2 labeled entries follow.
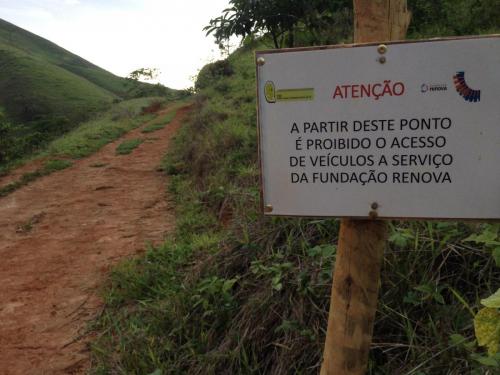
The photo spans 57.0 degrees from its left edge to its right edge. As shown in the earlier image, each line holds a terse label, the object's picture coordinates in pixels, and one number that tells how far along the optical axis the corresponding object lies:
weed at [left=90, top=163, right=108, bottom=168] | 8.52
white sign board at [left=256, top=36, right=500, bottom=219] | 1.25
